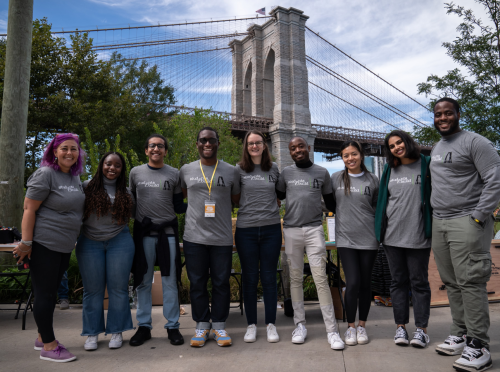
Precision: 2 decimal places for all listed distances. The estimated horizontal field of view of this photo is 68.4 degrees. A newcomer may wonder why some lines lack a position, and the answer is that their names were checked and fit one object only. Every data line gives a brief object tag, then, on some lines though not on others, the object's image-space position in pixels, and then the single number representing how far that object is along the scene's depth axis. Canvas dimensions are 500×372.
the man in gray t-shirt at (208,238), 3.21
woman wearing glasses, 3.27
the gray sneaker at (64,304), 4.66
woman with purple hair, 2.79
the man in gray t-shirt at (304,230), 3.28
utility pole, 4.92
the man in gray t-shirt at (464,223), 2.64
